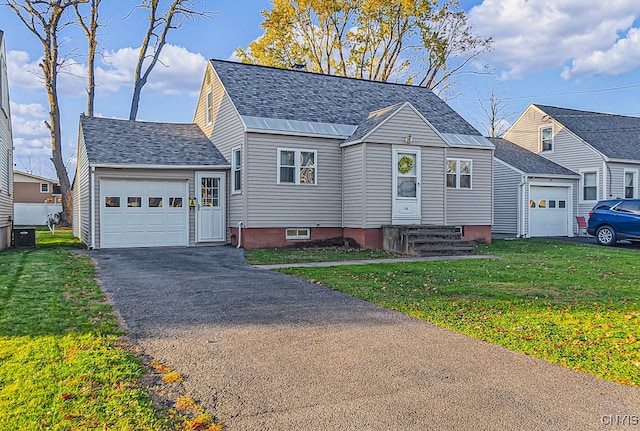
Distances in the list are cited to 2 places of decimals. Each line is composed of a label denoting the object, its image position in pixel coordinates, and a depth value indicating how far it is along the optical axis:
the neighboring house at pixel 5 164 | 15.31
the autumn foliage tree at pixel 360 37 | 31.34
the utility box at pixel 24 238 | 16.38
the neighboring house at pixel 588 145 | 23.14
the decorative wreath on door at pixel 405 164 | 15.63
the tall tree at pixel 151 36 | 27.92
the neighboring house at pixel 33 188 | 46.28
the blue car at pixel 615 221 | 17.23
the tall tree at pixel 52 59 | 25.11
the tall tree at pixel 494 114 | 43.12
